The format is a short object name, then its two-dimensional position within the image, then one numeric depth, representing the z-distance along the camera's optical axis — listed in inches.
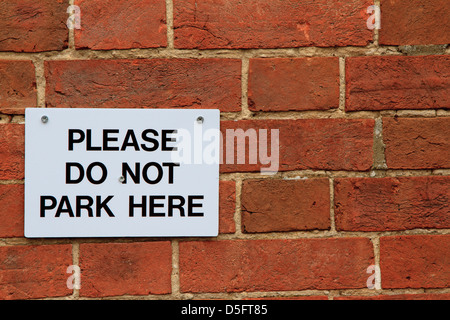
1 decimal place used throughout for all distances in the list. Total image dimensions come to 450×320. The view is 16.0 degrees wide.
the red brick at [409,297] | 72.3
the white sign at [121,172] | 71.3
